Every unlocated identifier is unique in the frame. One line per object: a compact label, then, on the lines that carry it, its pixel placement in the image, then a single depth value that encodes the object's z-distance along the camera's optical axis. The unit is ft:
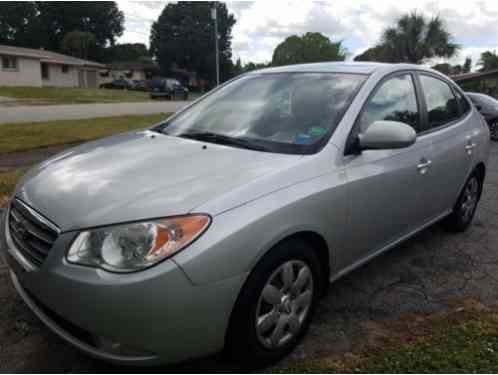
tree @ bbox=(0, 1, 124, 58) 207.21
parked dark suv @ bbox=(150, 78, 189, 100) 105.19
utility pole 74.56
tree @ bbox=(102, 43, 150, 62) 224.94
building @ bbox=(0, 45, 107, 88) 116.98
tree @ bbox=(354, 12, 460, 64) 88.89
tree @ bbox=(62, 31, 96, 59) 191.85
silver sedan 6.22
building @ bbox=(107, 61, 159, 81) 195.52
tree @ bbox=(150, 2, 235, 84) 207.21
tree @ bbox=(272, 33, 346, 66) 183.52
